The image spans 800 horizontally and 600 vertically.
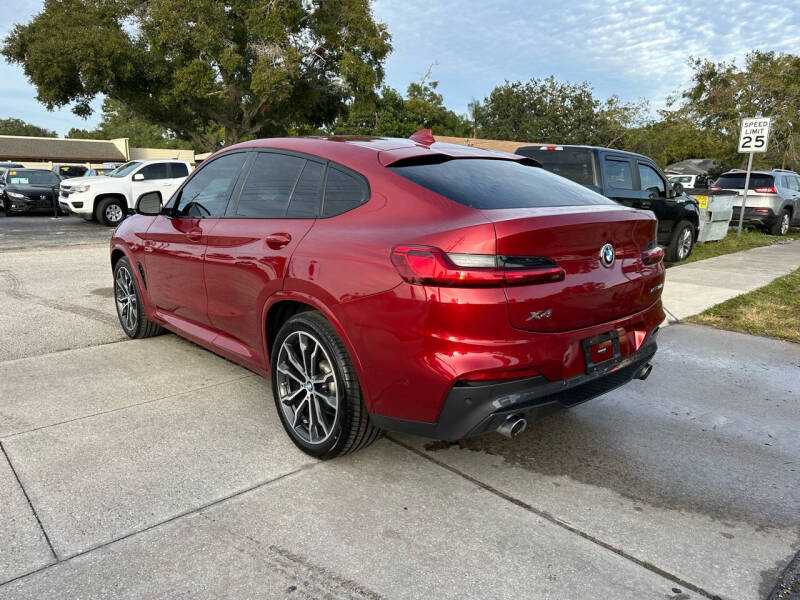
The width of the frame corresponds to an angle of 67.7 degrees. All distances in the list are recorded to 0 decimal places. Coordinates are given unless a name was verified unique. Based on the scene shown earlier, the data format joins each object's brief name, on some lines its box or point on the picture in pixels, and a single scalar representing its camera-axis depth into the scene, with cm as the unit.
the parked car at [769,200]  1590
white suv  1619
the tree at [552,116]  5848
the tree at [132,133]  9812
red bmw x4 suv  246
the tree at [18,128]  10961
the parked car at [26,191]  1931
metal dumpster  1257
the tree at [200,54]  2373
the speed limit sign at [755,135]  1422
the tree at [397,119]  4412
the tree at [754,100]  3366
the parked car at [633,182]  887
